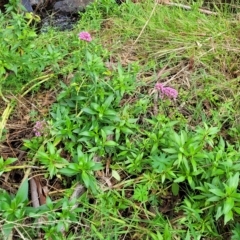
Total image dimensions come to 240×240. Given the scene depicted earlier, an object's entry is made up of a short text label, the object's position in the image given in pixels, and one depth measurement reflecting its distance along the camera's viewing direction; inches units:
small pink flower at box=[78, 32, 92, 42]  84.1
